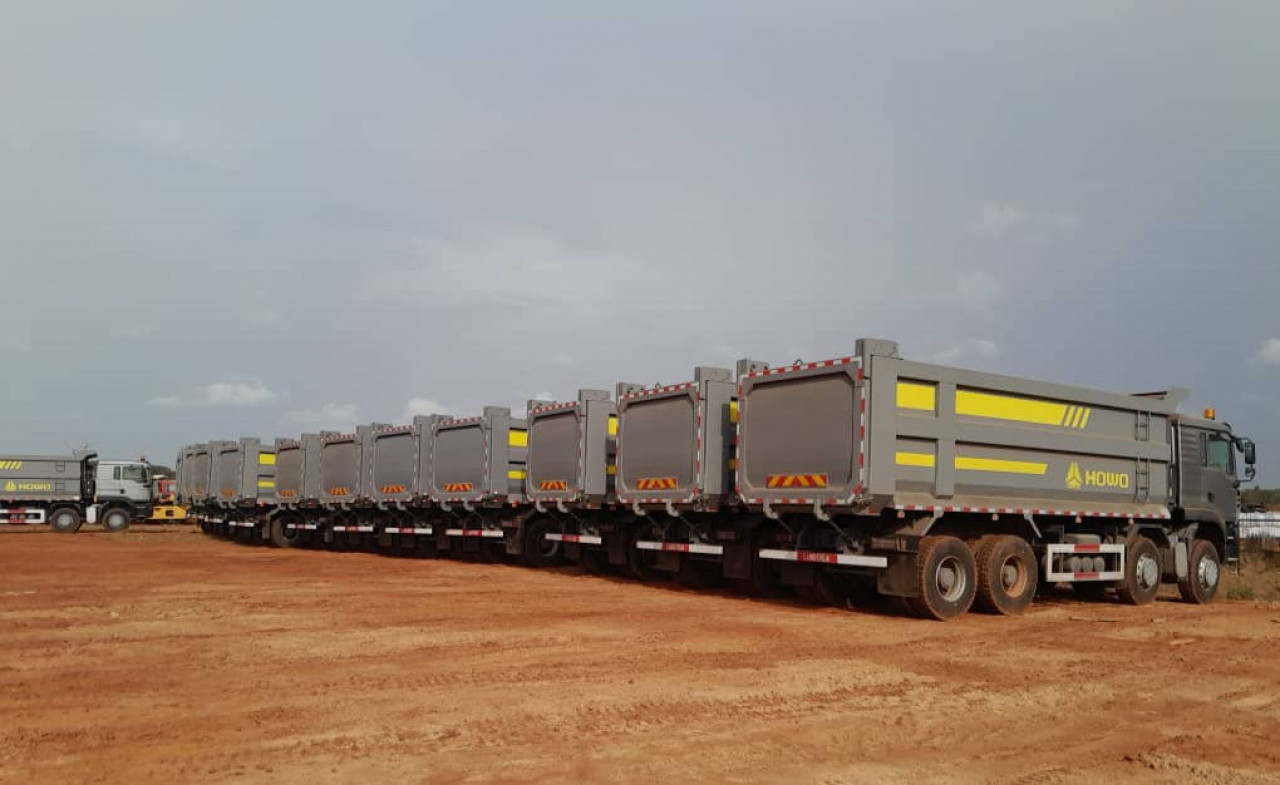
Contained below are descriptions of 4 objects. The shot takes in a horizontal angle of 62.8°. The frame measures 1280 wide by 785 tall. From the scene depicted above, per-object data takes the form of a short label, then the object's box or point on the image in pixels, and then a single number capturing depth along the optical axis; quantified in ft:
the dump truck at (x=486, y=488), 67.32
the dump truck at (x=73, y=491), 124.36
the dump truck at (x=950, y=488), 40.68
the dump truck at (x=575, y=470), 59.72
